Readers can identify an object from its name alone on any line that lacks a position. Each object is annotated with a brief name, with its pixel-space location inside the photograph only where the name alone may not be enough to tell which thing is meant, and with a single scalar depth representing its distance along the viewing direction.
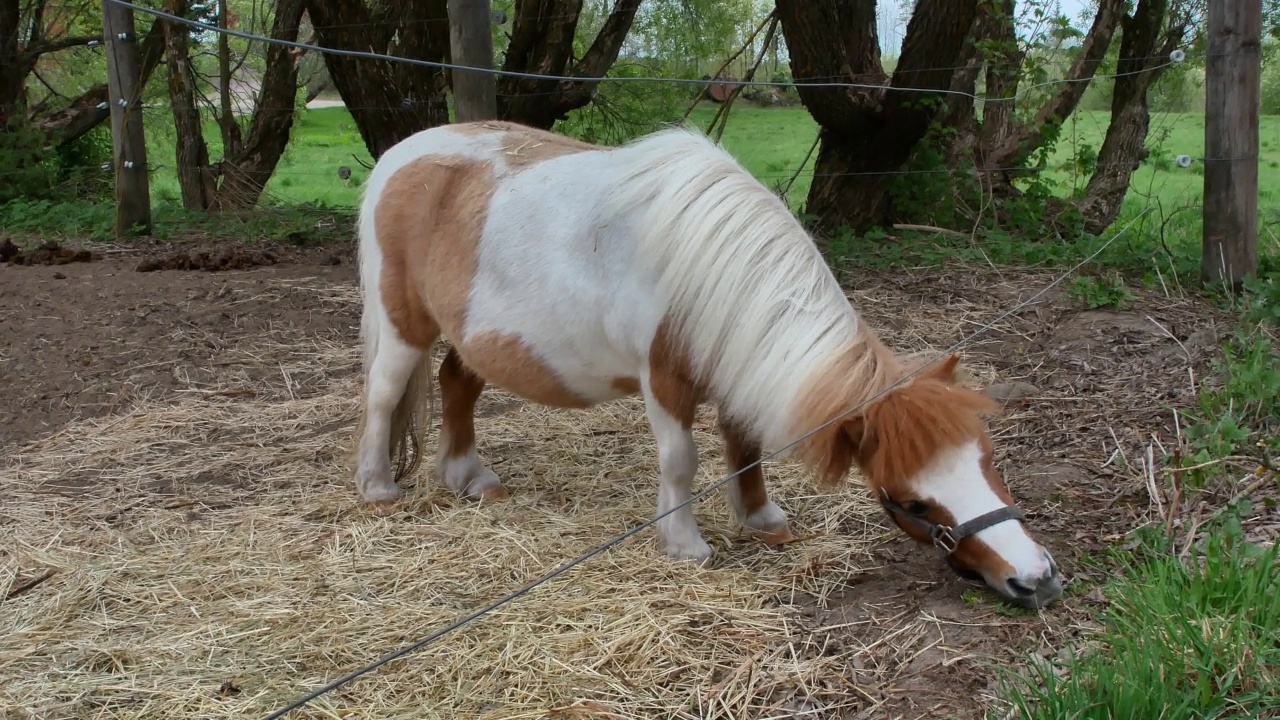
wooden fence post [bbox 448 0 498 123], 5.21
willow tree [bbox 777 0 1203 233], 6.35
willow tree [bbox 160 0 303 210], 9.77
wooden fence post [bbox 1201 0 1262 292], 4.44
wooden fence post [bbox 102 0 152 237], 7.86
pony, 2.63
